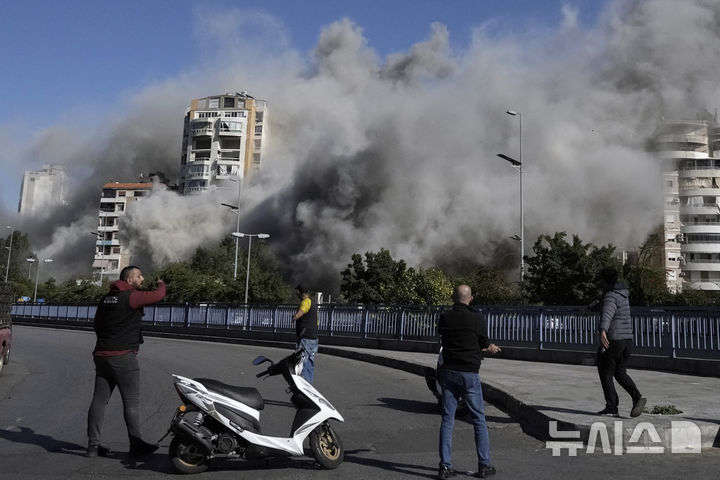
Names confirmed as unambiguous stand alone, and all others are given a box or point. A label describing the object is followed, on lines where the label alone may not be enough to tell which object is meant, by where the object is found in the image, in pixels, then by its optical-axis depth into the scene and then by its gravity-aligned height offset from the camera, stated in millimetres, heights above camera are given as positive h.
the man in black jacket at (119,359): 5453 -437
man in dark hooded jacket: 6656 -205
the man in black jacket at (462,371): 4863 -391
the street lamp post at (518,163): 35212 +8736
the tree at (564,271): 40281 +3287
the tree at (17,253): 98425 +7876
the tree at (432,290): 33594 +1522
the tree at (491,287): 46781 +2744
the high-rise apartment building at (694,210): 74812 +13866
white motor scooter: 4930 -888
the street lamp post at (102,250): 102556 +9003
